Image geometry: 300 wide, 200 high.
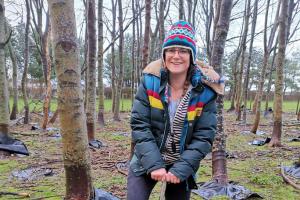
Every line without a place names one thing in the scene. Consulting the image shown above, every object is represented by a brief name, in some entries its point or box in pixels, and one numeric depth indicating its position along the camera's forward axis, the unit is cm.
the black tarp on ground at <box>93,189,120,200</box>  336
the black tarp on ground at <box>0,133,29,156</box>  637
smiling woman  215
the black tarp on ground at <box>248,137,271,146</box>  857
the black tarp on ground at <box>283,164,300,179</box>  515
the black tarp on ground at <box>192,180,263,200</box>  410
